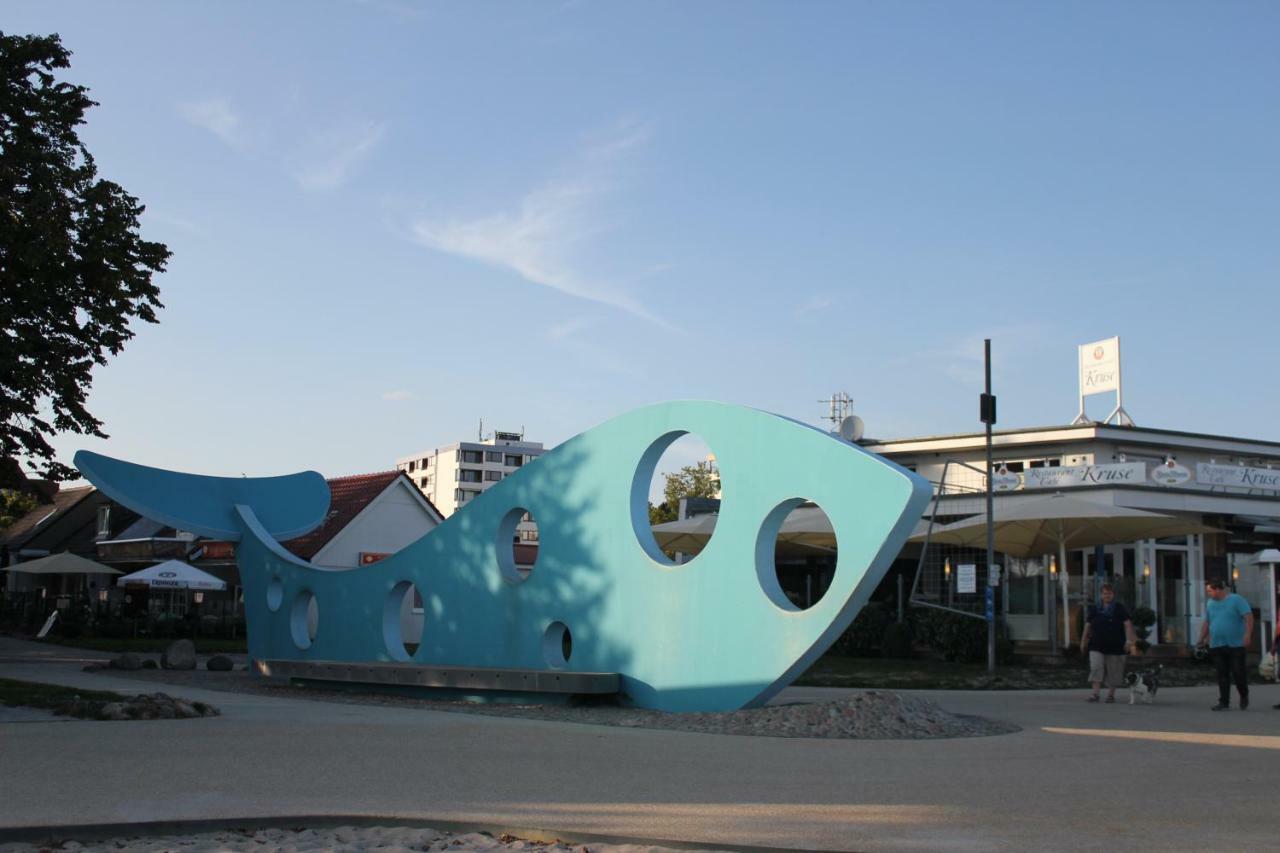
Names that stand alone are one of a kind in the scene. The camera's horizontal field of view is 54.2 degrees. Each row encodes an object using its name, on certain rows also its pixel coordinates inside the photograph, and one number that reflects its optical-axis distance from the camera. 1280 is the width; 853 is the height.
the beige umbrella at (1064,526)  22.69
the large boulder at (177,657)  21.30
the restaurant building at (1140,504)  27.73
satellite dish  39.66
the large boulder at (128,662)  20.45
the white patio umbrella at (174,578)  29.11
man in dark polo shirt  15.70
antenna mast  64.06
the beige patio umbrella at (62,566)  33.22
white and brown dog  15.47
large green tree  16.41
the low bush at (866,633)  27.61
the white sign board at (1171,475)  30.22
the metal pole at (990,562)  21.58
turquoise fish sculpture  11.72
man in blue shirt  14.56
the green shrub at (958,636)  24.39
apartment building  123.31
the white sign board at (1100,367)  38.09
